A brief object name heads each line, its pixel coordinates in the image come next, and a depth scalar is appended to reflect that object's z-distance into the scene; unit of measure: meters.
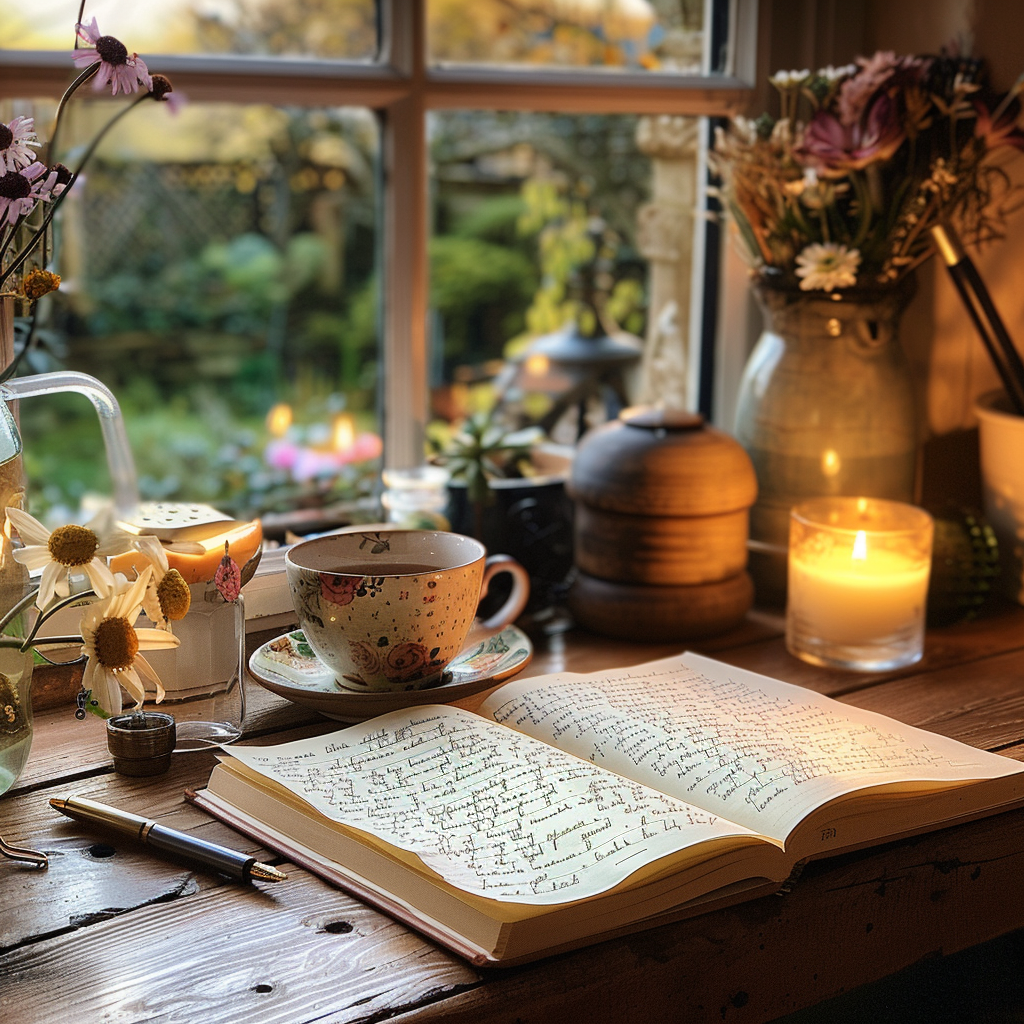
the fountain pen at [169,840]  0.65
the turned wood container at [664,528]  1.10
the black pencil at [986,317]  1.19
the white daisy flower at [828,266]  1.14
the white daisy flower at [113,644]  0.66
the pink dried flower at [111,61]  0.70
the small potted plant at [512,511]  1.19
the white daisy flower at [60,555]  0.66
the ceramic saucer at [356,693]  0.83
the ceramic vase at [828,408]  1.20
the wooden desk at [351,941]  0.56
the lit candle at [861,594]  1.04
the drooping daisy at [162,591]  0.69
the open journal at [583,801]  0.60
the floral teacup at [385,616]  0.82
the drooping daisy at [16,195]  0.67
